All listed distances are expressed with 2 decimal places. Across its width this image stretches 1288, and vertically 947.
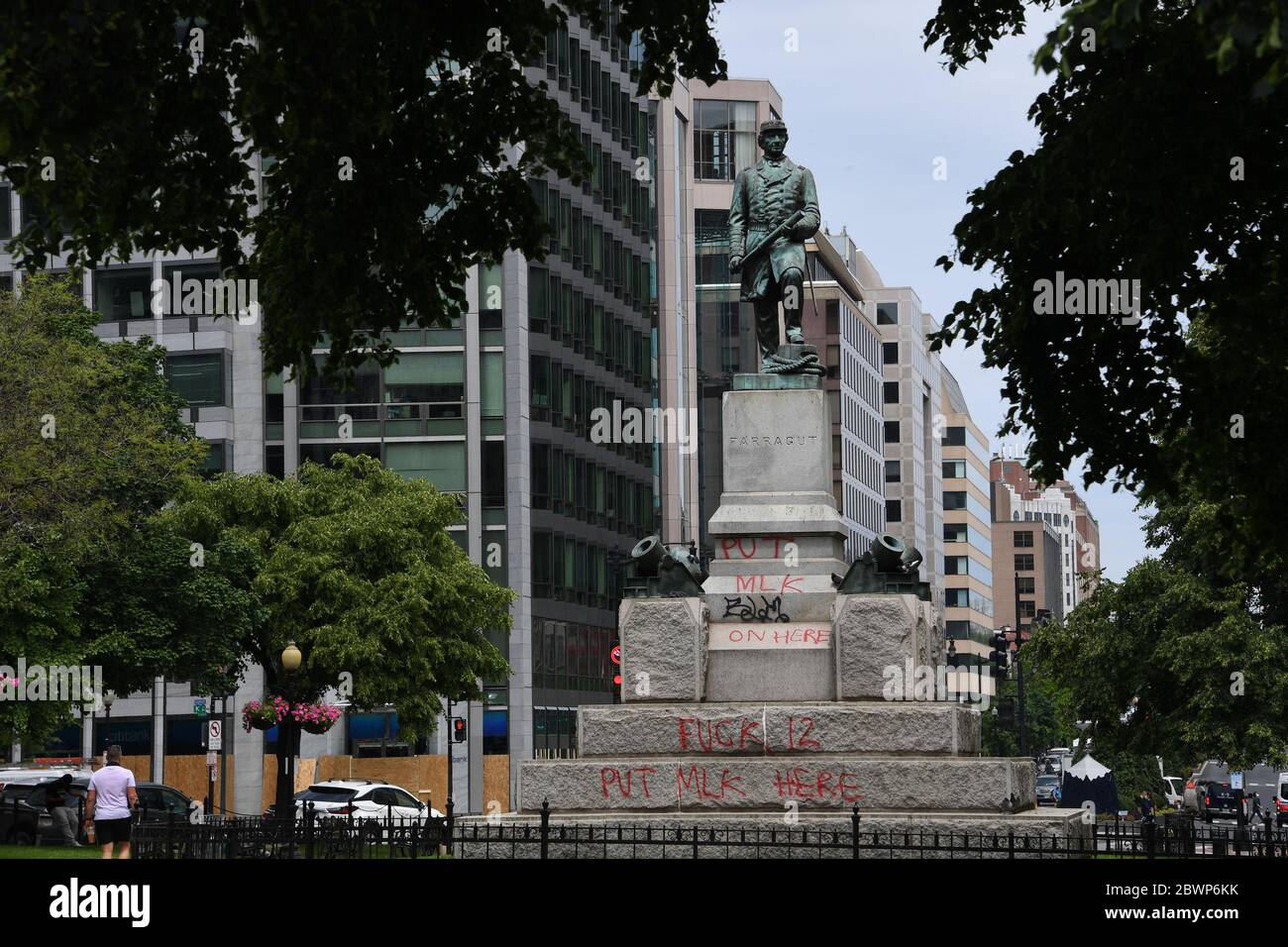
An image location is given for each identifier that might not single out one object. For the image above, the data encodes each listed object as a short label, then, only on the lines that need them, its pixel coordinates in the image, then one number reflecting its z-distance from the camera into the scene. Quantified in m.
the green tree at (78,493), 37.72
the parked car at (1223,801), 67.81
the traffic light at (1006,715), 45.38
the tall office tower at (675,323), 88.81
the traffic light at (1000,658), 54.12
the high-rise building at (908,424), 145.62
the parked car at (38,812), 36.22
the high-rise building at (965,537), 160.00
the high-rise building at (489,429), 70.00
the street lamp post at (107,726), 67.26
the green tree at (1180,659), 44.41
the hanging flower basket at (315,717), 47.00
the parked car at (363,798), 44.44
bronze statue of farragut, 22.81
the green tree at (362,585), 51.53
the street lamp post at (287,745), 42.42
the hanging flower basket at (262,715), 47.12
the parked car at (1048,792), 73.86
